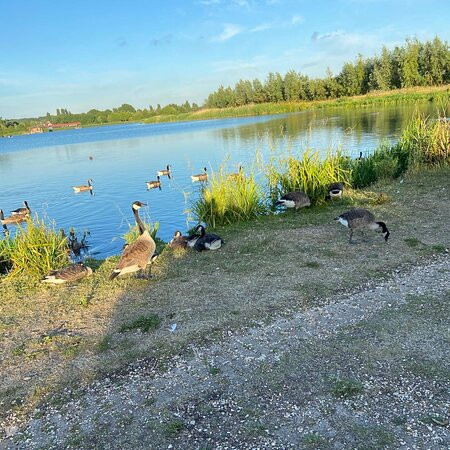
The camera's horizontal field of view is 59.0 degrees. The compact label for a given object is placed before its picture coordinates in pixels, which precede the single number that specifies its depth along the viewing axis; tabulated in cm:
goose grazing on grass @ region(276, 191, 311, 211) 1109
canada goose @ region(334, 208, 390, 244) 834
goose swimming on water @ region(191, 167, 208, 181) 2030
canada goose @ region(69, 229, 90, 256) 1248
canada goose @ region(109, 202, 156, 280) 730
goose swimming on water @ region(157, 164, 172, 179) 2357
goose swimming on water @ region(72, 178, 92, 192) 2148
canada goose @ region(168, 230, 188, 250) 939
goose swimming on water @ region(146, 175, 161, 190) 2114
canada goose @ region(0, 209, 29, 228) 1632
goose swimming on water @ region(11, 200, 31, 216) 1672
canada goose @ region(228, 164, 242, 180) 1148
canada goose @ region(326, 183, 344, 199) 1147
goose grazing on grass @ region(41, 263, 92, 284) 772
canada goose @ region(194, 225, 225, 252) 884
